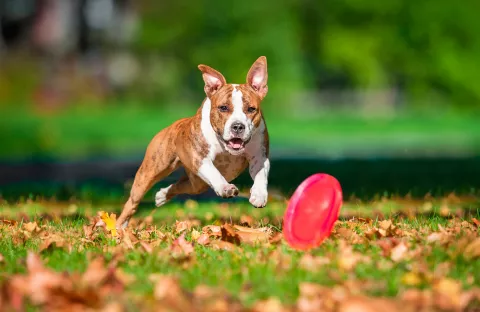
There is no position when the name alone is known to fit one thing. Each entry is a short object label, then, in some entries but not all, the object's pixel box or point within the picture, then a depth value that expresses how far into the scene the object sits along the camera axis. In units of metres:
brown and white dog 14.10
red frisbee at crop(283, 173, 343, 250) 11.66
